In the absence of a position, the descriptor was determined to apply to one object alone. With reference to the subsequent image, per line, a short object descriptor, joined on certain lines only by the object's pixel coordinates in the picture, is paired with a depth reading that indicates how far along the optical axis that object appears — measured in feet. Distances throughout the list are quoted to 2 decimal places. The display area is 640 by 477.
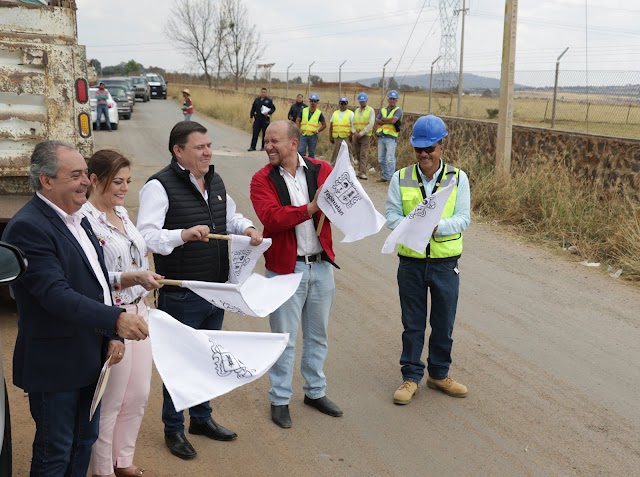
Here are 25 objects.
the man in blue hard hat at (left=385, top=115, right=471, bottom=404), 16.35
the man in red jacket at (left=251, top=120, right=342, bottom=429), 15.01
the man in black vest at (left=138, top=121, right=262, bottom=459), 13.48
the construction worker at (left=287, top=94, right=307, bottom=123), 62.44
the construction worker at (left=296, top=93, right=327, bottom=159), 57.36
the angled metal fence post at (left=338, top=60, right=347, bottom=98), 87.25
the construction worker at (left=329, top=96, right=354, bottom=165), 53.88
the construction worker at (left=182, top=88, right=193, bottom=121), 86.17
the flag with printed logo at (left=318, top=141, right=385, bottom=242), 14.70
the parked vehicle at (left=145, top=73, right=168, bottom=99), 175.52
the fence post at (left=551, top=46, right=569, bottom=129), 47.75
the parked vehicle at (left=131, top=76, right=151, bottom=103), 152.15
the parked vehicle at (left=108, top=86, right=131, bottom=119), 102.87
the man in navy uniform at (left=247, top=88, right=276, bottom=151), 70.69
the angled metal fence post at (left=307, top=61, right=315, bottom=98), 99.86
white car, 82.43
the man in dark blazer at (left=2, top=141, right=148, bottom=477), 10.04
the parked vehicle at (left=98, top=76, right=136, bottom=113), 108.84
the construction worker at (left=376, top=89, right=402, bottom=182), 49.67
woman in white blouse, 12.14
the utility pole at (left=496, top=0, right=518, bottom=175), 38.81
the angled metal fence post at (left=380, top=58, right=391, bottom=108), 71.69
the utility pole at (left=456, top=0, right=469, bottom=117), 62.64
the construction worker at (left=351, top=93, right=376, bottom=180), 52.44
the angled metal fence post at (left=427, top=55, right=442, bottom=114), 67.59
